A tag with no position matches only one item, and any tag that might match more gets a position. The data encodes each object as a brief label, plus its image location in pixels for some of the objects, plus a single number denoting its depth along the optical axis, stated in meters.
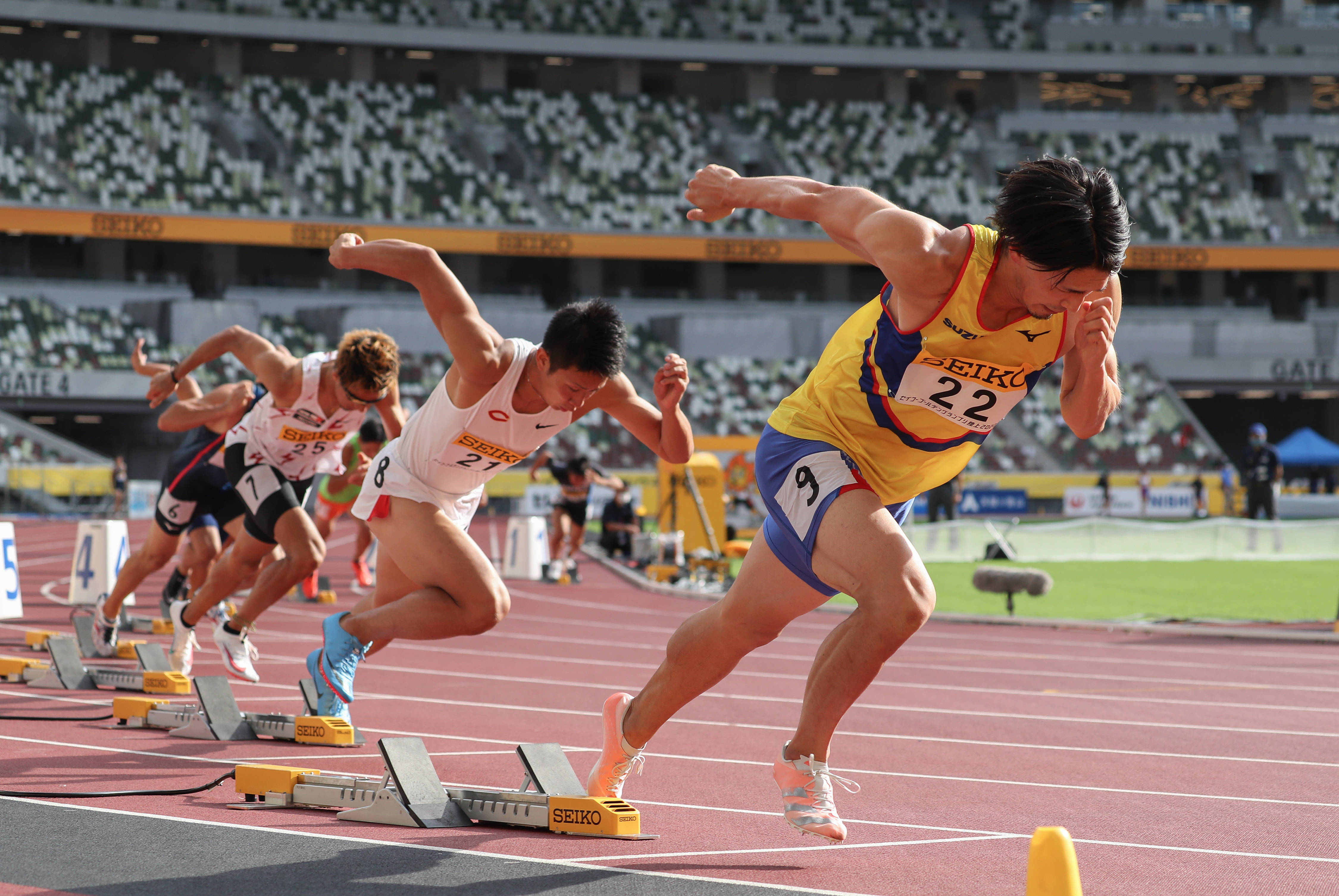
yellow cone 5.52
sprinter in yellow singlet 6.60
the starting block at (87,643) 16.42
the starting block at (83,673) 14.04
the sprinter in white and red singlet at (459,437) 8.86
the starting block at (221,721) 11.05
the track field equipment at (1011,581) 23.89
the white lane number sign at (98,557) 22.81
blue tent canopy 70.00
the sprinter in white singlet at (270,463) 13.55
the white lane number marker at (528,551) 32.50
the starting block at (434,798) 8.03
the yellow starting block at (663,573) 31.19
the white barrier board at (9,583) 21.42
